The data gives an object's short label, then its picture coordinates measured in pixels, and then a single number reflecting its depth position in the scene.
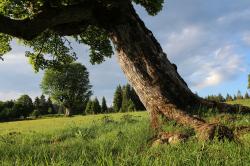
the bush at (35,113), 63.05
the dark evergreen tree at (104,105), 63.64
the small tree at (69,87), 58.08
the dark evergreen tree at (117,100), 60.04
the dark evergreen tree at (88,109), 55.48
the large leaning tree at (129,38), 7.86
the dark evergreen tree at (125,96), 51.30
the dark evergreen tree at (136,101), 54.74
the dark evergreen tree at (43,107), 74.06
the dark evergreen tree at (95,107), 55.26
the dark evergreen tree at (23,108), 61.86
